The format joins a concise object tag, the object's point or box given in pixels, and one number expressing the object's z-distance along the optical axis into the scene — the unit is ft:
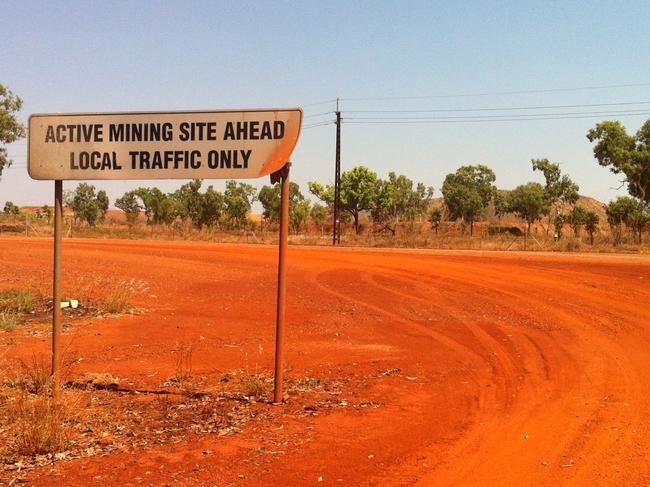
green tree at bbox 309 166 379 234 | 204.74
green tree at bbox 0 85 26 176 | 148.77
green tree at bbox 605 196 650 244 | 110.28
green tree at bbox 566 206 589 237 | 163.84
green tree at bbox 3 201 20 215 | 272.19
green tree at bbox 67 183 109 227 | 224.53
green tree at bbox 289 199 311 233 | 196.75
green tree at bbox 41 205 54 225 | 213.46
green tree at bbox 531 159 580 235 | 193.16
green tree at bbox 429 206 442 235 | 185.57
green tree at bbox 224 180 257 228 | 216.74
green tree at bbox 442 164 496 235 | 228.63
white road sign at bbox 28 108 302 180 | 18.51
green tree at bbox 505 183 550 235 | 211.20
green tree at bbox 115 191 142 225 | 236.18
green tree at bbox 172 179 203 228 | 198.94
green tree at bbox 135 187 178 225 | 214.79
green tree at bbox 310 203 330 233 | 223.92
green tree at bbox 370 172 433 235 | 211.41
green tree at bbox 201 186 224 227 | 197.88
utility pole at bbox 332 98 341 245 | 119.36
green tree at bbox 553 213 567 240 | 136.24
